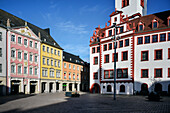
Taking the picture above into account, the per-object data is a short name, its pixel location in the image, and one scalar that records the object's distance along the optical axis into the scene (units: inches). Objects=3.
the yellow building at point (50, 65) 1935.3
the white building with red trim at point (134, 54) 1348.4
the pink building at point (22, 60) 1491.3
